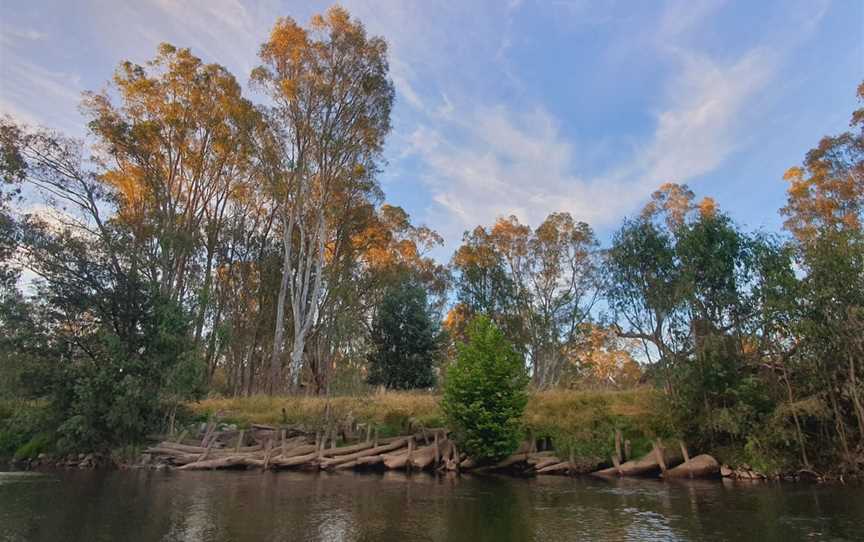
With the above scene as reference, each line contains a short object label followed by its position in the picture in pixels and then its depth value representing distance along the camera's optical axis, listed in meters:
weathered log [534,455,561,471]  23.08
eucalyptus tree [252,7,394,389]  33.22
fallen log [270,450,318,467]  24.14
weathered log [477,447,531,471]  23.78
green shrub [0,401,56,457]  24.53
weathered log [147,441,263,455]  24.67
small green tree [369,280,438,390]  39.84
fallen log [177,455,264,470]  23.88
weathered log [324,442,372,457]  24.48
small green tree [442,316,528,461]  22.28
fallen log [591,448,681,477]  21.72
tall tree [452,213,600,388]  46.12
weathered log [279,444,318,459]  24.75
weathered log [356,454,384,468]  24.17
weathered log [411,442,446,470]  23.81
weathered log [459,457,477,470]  23.73
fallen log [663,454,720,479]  20.80
